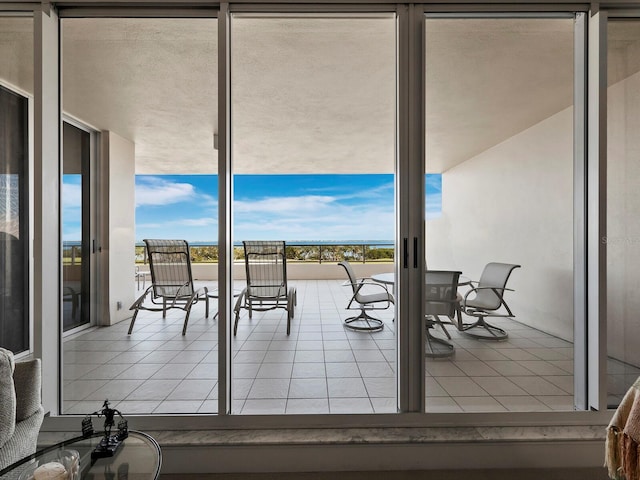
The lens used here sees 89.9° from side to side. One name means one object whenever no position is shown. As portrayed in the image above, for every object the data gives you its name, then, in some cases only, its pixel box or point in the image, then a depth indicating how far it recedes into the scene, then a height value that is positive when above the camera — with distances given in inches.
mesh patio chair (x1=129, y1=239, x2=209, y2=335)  87.9 -12.1
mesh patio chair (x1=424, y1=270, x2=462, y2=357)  76.9 -16.4
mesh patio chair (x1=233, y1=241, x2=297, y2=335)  102.0 -15.0
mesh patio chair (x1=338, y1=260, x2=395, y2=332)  90.5 -19.2
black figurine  49.7 -32.3
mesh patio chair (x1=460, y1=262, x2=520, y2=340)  79.6 -16.0
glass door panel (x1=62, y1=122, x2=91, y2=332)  80.7 +2.6
